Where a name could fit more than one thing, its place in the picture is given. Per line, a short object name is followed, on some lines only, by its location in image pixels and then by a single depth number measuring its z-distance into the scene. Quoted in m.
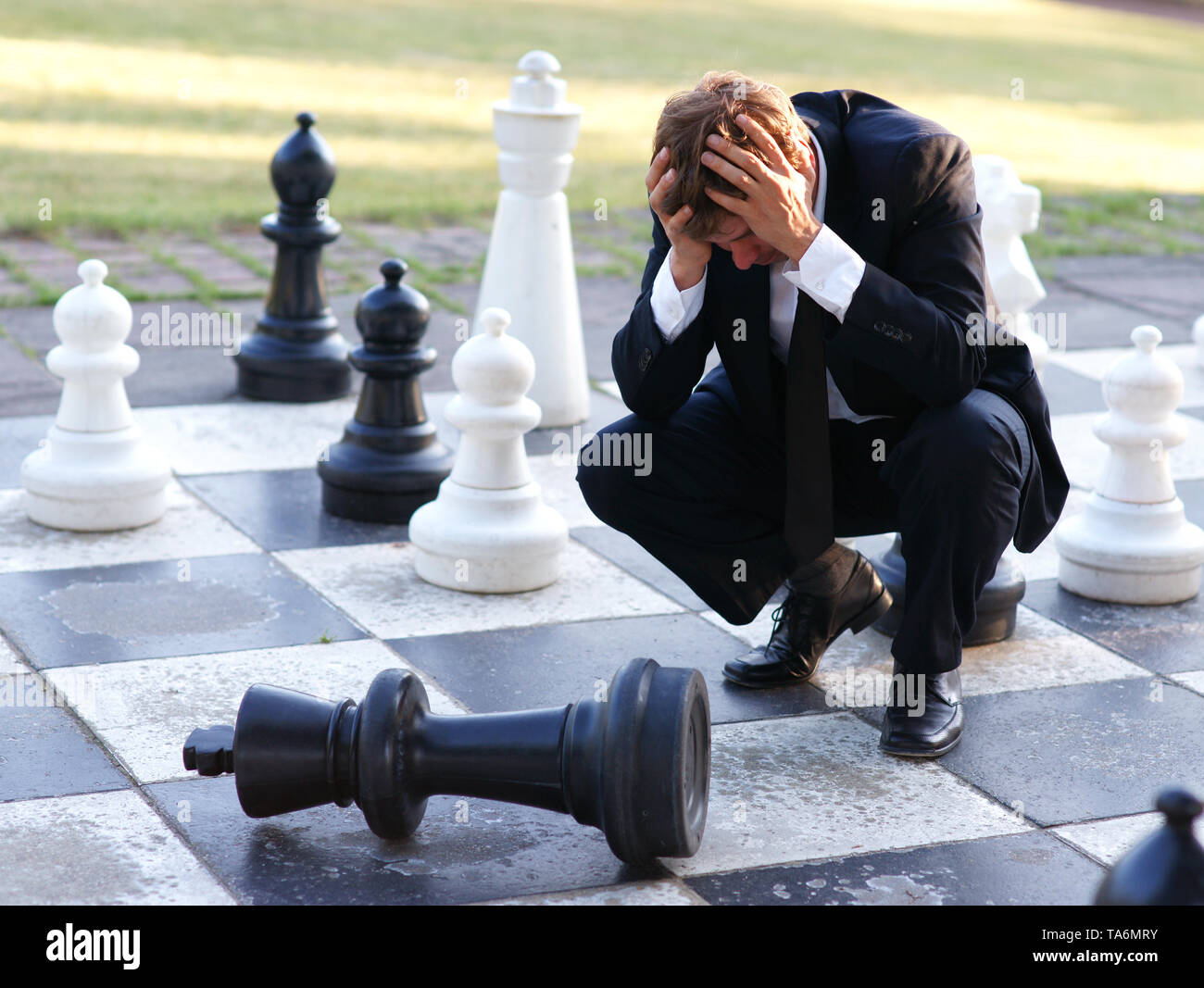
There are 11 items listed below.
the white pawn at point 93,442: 3.75
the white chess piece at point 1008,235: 3.62
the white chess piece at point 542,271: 4.60
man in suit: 2.62
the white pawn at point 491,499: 3.53
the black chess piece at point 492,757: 2.24
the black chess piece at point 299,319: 4.78
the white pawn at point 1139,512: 3.54
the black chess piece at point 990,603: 3.30
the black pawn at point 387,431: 3.91
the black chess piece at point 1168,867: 1.57
